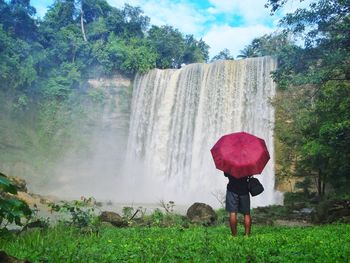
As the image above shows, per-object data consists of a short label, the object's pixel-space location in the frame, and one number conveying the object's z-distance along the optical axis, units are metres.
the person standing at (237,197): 6.55
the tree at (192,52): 43.06
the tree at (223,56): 56.34
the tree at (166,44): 37.81
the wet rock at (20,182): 21.80
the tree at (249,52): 46.47
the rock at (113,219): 11.05
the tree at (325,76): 11.20
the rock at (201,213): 11.95
